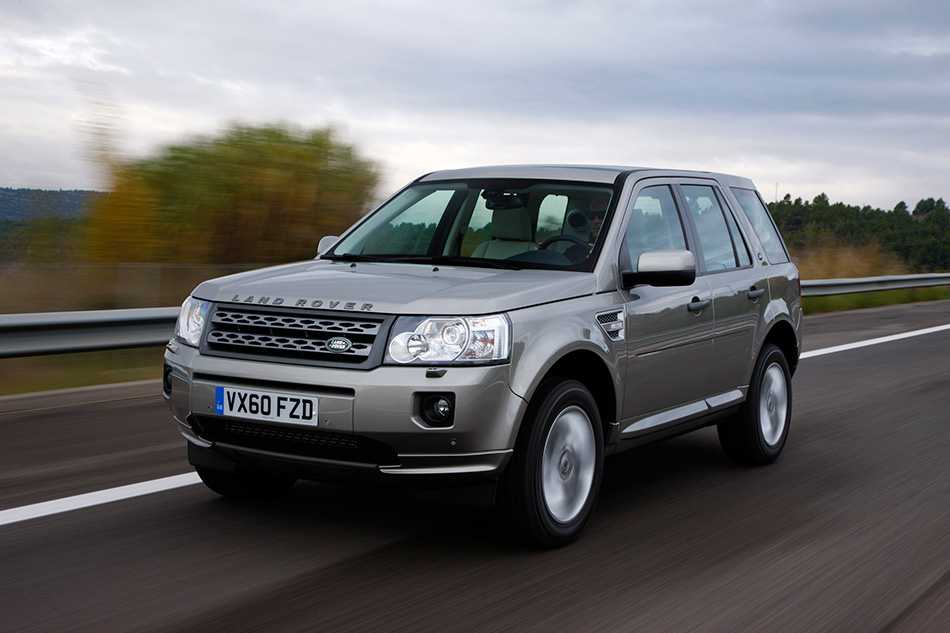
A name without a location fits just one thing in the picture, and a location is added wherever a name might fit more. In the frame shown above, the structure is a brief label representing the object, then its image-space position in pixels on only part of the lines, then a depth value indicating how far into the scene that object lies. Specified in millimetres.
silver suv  4270
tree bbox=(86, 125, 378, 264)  11336
